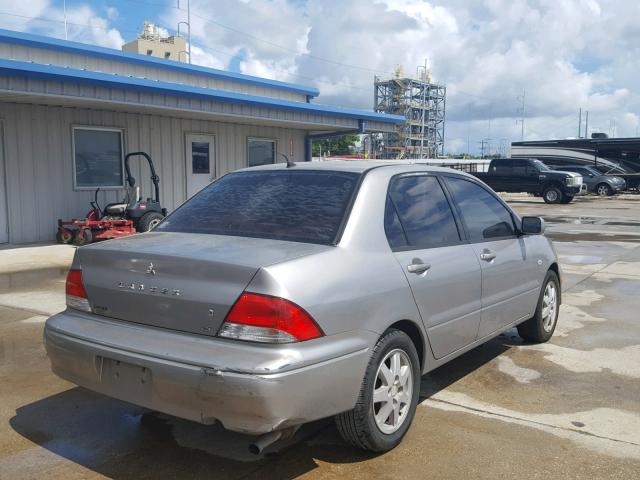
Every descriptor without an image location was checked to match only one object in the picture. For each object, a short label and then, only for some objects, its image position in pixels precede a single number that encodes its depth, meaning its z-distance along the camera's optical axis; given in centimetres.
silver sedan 293
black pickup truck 2672
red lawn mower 1182
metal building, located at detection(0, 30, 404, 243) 1153
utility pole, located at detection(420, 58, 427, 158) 11525
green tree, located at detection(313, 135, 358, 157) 11040
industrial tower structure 11081
